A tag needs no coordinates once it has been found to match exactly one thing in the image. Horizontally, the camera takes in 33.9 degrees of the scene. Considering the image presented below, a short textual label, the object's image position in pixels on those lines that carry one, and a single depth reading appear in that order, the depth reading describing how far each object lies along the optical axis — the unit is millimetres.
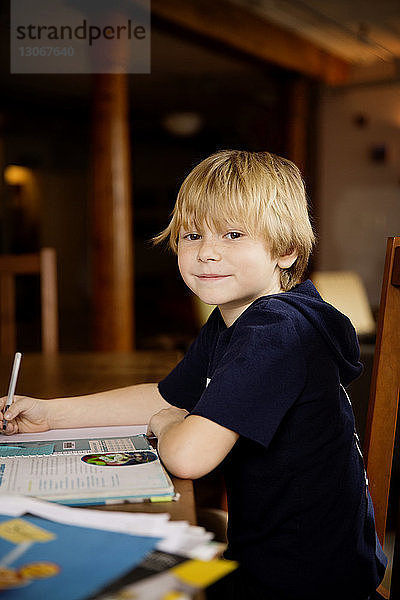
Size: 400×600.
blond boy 800
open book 685
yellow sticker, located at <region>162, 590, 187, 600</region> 468
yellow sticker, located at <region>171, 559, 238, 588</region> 493
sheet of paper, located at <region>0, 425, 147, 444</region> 960
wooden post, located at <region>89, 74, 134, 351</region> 4320
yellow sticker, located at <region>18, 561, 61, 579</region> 493
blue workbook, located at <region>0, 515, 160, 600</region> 474
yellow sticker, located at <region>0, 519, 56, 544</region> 563
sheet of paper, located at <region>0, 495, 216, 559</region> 550
